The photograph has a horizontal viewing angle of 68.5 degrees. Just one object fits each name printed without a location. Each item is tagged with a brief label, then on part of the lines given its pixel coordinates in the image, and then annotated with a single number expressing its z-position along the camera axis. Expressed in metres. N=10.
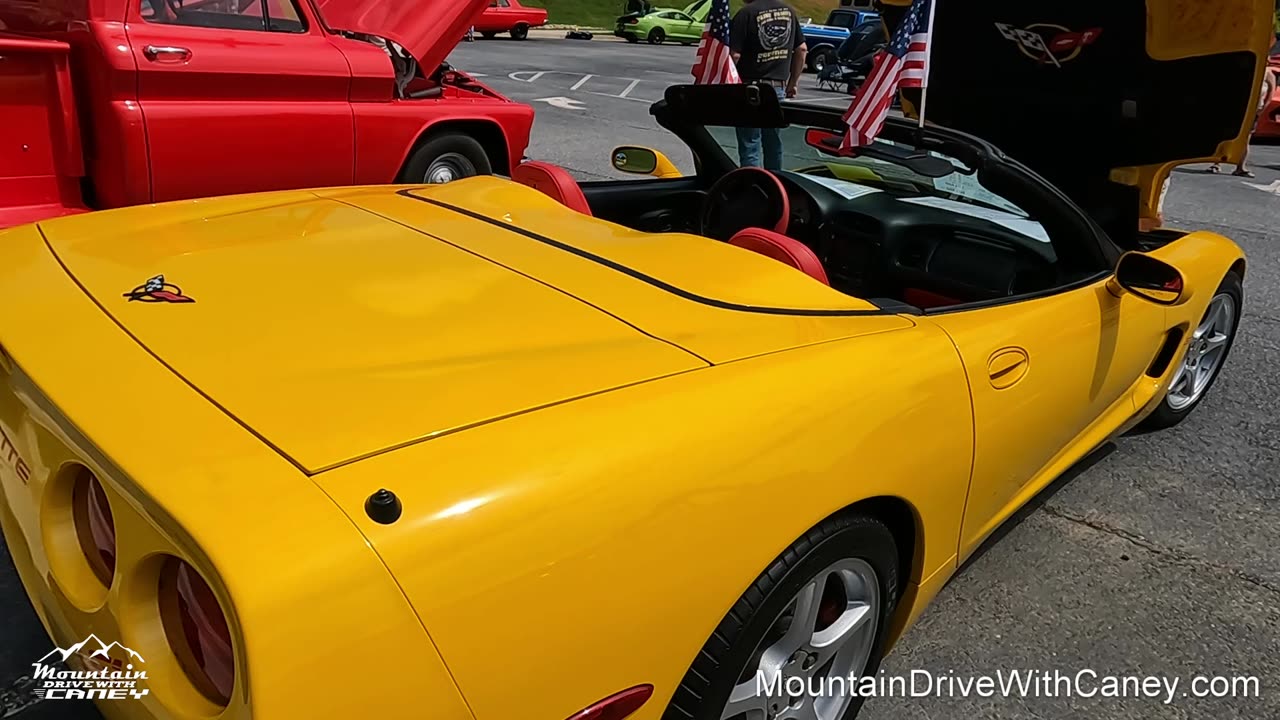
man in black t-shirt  7.69
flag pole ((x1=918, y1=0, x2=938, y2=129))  2.78
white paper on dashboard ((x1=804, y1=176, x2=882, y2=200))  3.10
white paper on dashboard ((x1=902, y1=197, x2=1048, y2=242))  2.80
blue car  23.52
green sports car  25.86
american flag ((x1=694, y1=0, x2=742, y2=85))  4.07
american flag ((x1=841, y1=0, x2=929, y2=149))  2.76
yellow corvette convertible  1.22
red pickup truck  4.34
